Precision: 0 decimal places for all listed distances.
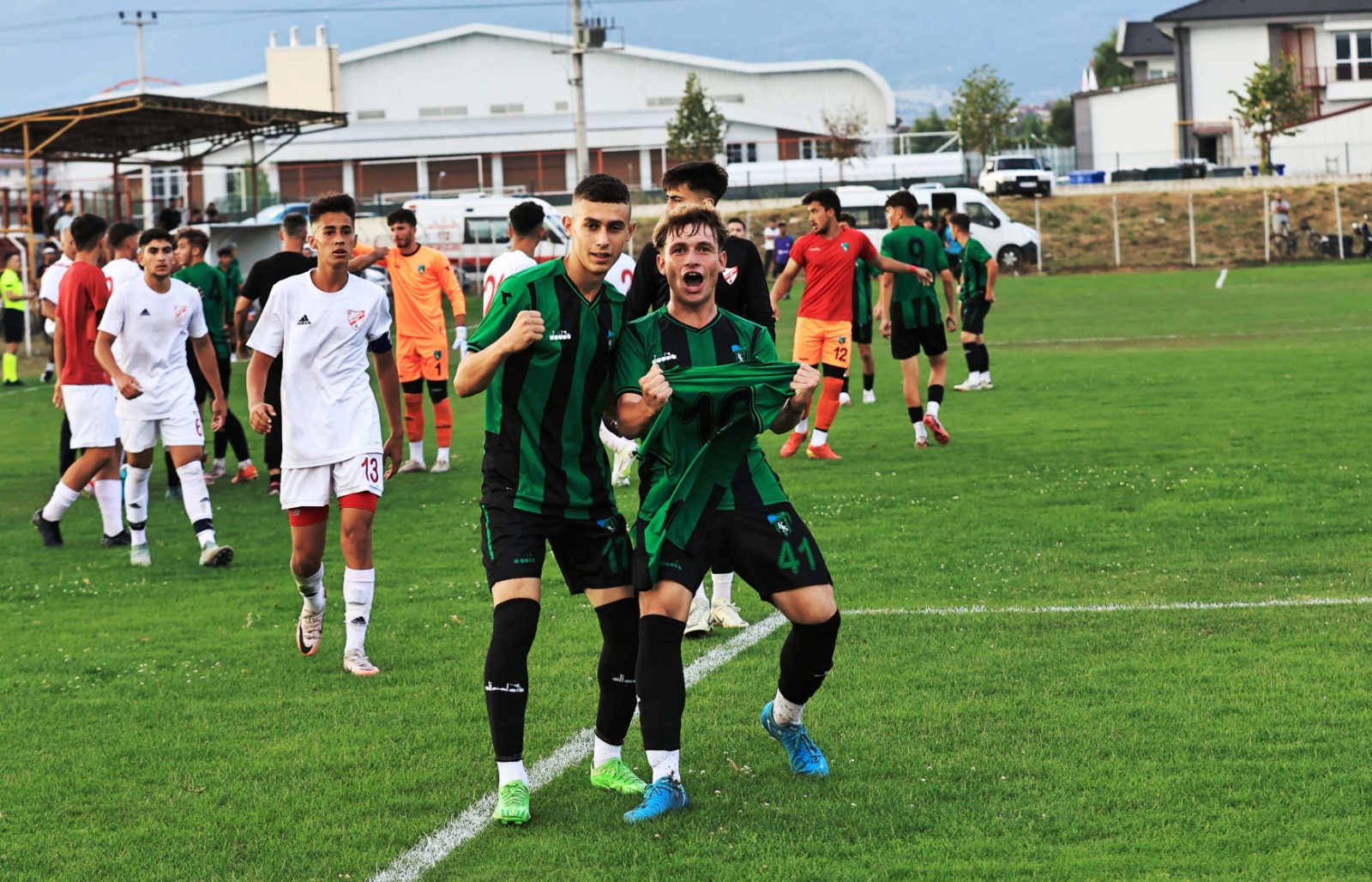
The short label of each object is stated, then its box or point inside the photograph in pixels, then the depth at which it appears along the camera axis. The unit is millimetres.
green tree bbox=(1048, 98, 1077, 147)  134125
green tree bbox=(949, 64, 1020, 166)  83312
